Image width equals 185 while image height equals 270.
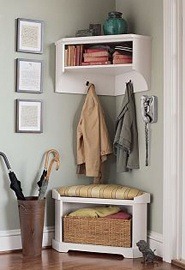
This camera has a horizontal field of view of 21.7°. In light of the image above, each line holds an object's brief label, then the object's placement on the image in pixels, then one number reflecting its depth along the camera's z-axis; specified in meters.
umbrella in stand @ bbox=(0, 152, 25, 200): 3.81
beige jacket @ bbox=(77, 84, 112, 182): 4.10
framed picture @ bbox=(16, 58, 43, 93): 3.97
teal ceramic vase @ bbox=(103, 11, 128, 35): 3.94
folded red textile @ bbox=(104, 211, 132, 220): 3.77
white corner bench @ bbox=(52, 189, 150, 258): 3.71
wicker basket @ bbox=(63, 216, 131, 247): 3.73
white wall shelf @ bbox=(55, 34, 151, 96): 3.82
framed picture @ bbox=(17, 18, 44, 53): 3.97
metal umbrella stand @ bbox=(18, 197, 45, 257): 3.75
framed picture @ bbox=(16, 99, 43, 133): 3.96
